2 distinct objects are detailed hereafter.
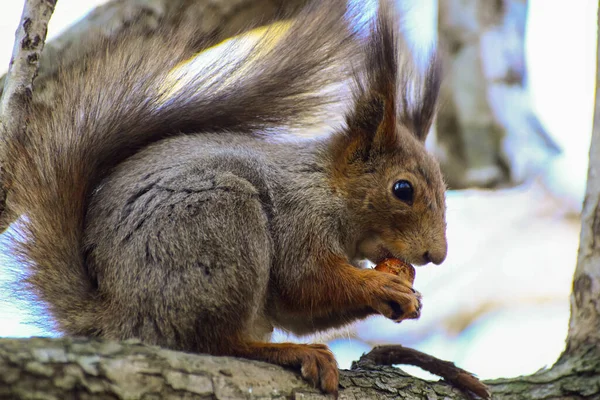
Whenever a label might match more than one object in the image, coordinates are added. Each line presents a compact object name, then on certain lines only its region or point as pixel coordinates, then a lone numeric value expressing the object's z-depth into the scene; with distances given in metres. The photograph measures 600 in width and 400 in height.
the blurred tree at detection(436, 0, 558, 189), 9.74
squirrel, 4.37
